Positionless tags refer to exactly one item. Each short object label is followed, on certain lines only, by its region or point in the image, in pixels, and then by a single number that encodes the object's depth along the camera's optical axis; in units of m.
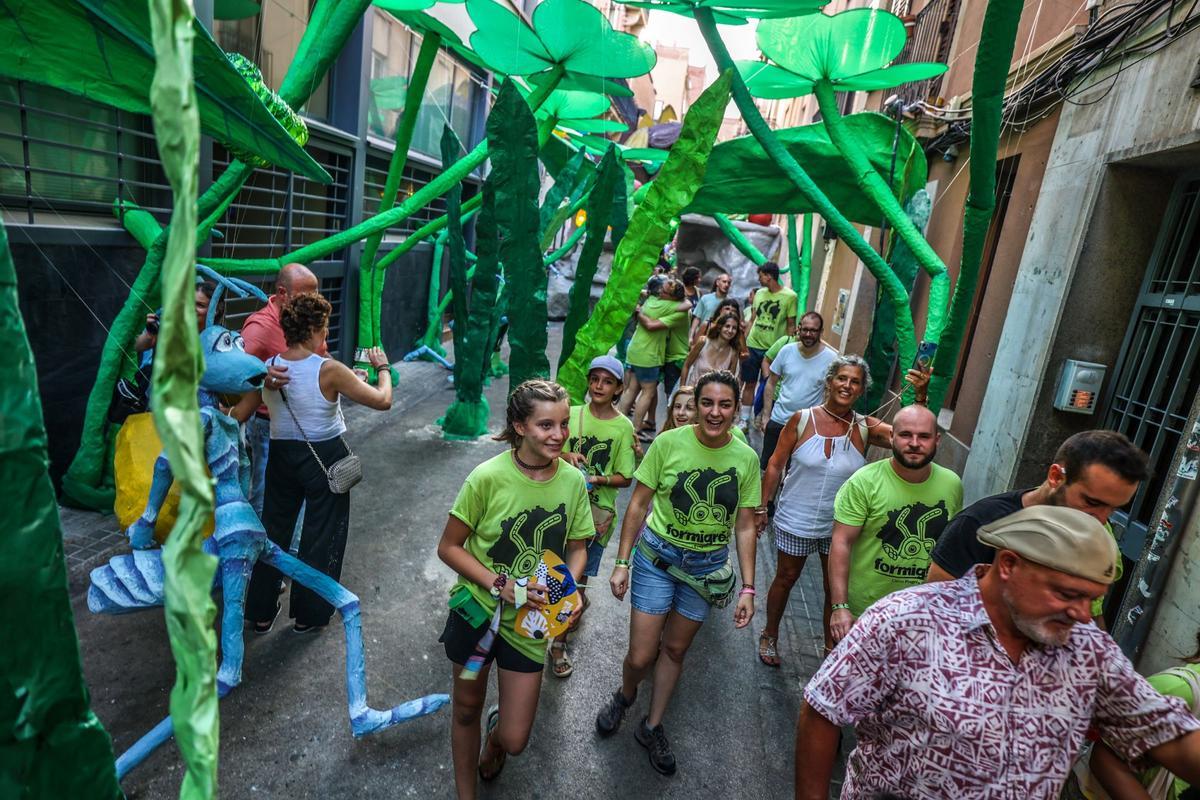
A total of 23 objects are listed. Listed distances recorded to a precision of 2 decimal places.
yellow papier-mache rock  3.40
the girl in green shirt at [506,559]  2.34
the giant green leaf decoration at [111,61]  1.75
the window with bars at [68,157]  3.84
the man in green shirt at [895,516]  2.82
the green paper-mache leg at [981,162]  2.68
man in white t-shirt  5.19
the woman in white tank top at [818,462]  3.51
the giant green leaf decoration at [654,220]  3.47
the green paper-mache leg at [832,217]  4.18
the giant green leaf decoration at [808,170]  5.05
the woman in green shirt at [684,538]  2.95
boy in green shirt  3.52
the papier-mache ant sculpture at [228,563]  2.36
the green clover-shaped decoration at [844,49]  4.53
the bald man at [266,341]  3.51
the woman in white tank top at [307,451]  3.17
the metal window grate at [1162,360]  3.63
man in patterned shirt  1.49
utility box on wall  4.26
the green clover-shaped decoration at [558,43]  4.61
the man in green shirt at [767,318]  7.86
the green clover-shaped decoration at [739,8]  3.41
